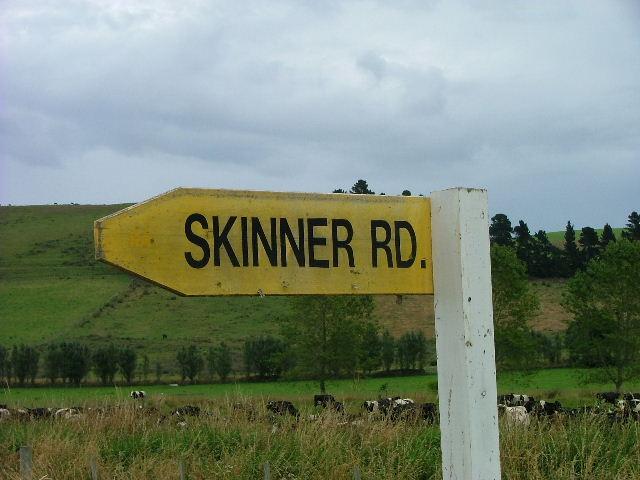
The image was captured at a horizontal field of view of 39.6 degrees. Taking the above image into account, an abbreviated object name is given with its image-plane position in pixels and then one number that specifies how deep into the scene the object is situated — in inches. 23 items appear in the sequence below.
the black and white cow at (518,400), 794.2
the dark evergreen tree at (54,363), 2053.4
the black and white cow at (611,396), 894.4
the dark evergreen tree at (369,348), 1673.2
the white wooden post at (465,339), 127.8
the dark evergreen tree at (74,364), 2015.3
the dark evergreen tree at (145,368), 2089.7
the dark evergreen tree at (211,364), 2034.9
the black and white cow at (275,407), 461.7
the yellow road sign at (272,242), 122.1
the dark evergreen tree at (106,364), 2003.8
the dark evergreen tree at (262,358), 2025.1
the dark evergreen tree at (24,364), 2041.1
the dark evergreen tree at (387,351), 2071.9
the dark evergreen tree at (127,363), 2003.0
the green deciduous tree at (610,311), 1494.8
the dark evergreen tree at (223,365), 2039.9
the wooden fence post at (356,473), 211.3
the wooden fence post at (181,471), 215.3
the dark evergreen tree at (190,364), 2034.1
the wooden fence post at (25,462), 218.4
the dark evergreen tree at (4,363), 1977.1
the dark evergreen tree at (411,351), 2096.5
